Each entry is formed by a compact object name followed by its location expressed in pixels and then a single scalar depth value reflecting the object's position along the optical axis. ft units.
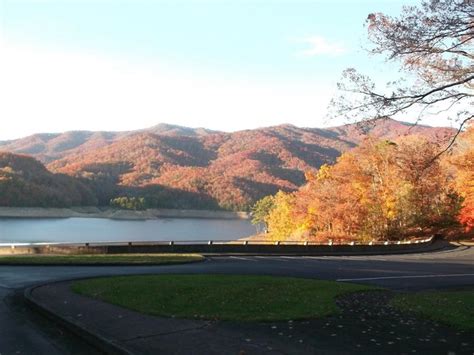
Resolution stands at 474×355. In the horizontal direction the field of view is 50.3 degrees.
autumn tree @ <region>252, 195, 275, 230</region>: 334.67
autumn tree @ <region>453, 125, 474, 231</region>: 144.56
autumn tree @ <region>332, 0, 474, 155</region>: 37.63
